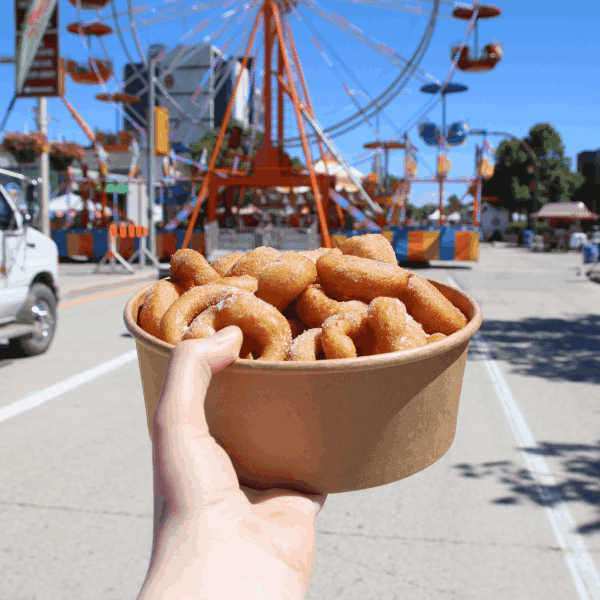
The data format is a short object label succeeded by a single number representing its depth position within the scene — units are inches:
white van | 296.4
